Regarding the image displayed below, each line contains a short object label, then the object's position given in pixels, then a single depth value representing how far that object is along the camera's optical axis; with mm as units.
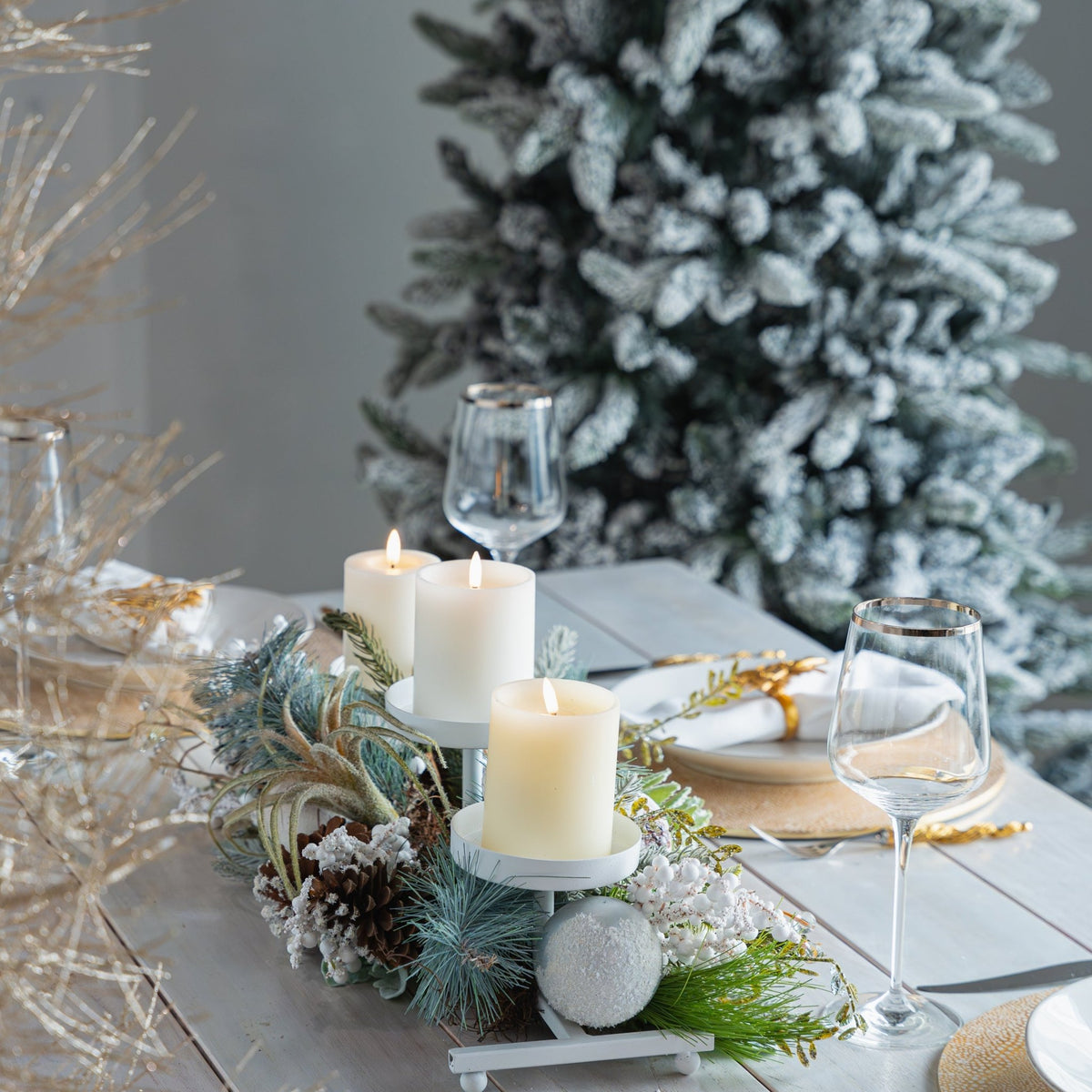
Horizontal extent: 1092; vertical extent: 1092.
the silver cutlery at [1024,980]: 1950
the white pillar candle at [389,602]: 2067
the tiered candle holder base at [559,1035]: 1816
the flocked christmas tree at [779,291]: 3821
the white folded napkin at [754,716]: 2259
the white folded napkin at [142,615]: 2139
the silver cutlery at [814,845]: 2132
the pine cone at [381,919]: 1912
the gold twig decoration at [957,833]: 2156
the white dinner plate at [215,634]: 2239
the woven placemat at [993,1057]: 1843
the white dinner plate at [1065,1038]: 1806
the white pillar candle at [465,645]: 1905
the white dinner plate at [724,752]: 2207
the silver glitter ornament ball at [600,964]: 1827
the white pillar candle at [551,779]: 1808
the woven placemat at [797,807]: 2156
